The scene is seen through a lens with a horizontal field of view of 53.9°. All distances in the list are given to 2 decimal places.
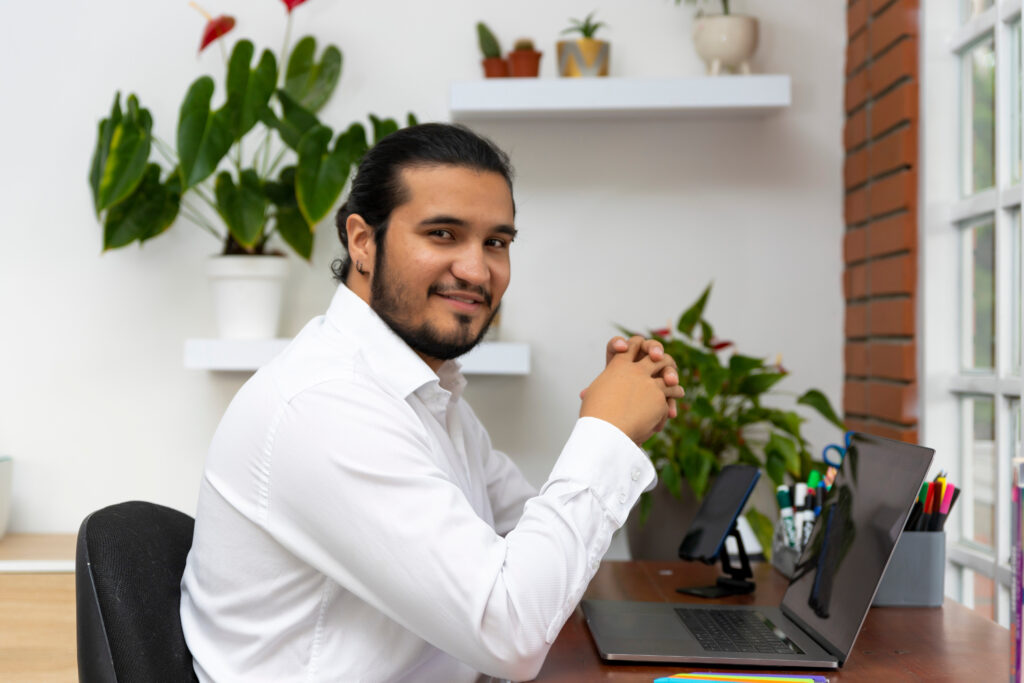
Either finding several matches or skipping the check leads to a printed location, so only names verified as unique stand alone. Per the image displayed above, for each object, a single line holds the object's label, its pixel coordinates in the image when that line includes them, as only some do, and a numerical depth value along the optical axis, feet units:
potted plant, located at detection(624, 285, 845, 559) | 6.93
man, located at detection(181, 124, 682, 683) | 3.47
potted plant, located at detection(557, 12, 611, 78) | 7.63
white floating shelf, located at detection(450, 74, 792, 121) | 7.39
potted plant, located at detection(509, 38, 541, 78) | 7.69
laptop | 3.85
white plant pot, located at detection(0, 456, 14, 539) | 7.78
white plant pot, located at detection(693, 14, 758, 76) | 7.57
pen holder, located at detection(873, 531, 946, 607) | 4.77
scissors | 4.98
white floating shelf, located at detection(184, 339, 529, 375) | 7.44
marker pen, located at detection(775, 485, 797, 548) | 5.37
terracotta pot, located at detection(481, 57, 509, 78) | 7.78
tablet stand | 5.11
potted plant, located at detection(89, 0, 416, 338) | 7.23
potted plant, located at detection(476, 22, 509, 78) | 7.79
